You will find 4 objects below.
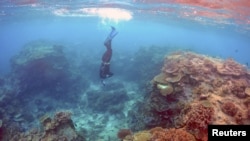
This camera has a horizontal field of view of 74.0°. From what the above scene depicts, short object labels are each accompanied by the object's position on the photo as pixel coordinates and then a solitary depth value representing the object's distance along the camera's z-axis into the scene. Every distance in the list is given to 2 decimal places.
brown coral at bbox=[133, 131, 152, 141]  6.19
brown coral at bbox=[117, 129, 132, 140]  8.14
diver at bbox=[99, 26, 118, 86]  9.12
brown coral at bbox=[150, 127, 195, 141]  5.70
